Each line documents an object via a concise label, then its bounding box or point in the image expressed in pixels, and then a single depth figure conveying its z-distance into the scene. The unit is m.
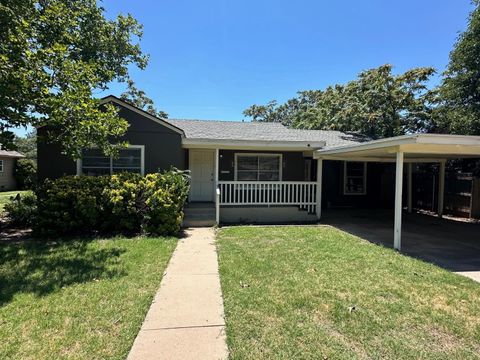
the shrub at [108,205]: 7.97
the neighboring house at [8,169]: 23.14
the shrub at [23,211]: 9.19
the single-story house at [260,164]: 9.70
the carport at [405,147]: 6.54
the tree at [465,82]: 11.94
